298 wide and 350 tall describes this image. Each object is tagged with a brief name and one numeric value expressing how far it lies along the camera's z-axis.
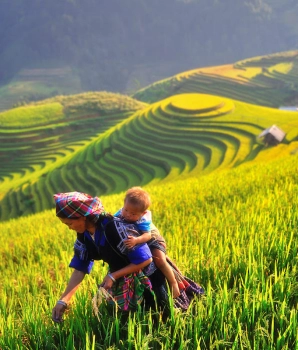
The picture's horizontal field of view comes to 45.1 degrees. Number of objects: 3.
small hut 27.52
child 1.70
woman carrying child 1.77
